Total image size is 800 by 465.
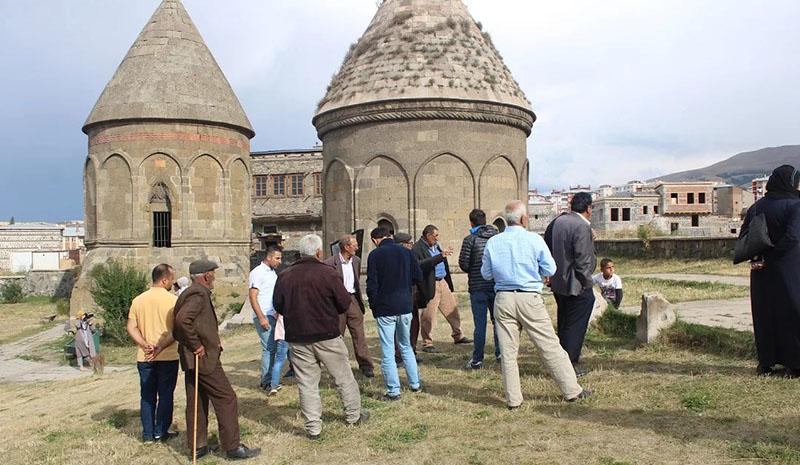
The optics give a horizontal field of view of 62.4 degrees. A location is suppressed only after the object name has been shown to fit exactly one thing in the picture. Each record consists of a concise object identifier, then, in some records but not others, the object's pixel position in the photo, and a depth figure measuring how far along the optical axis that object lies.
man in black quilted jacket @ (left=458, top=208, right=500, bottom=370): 7.38
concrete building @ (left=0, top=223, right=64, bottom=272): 49.59
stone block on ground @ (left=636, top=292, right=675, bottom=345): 7.53
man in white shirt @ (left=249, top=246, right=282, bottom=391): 7.14
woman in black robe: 5.82
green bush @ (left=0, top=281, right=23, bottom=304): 30.88
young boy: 9.79
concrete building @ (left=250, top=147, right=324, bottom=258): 39.16
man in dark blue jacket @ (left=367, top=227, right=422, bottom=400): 6.41
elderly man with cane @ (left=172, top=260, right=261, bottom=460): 5.14
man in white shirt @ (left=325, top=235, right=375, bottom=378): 7.28
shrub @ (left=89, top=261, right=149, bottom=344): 17.50
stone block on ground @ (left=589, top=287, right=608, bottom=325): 8.94
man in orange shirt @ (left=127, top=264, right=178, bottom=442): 5.59
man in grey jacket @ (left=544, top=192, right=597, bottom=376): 6.20
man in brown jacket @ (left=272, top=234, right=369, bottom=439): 5.38
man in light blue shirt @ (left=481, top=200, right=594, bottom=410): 5.54
